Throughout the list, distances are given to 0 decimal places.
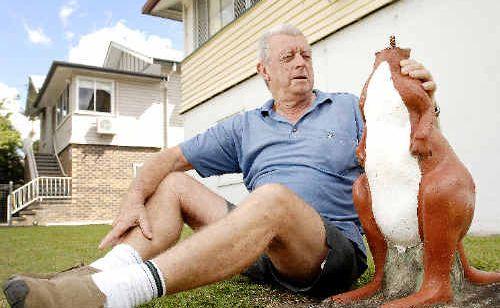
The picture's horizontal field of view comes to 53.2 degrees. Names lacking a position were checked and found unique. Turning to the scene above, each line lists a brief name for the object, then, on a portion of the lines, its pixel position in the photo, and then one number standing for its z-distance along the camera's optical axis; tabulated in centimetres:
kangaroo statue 139
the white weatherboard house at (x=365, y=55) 438
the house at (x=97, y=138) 1488
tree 2120
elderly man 147
